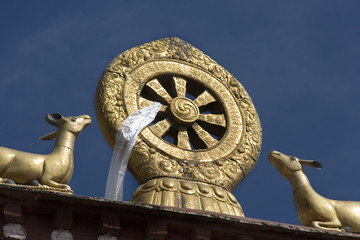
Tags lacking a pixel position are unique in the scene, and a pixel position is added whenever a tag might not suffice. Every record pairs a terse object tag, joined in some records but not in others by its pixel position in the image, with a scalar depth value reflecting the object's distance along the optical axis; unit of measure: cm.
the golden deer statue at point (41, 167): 1294
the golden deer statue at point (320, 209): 1414
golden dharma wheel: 1525
